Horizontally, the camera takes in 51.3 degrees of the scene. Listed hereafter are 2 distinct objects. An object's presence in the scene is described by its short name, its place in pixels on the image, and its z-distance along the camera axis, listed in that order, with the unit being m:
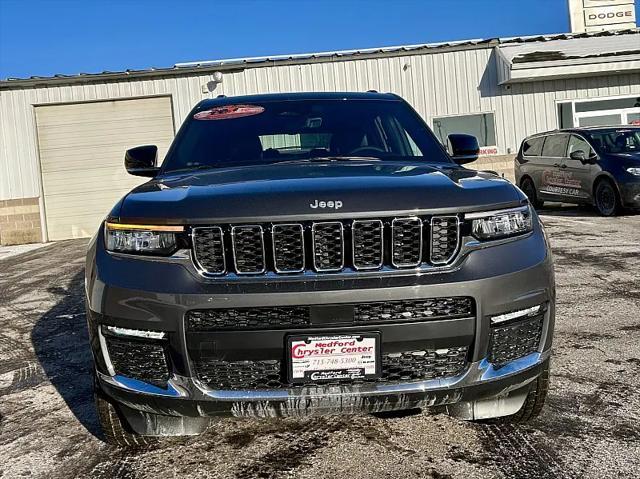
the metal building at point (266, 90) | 14.90
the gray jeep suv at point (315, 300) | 2.35
